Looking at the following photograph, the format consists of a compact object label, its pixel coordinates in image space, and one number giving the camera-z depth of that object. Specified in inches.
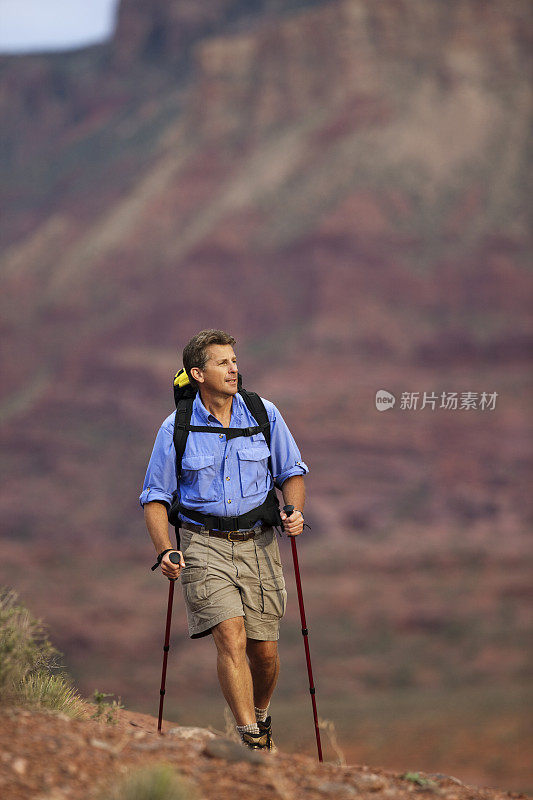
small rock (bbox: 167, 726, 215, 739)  451.5
